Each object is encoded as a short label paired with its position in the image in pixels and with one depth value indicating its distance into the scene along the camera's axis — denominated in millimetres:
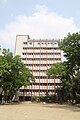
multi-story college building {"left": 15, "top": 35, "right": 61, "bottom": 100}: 33692
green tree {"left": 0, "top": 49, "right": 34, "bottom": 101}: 16166
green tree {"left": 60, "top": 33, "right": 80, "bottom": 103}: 12267
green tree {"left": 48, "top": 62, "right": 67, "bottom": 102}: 22002
